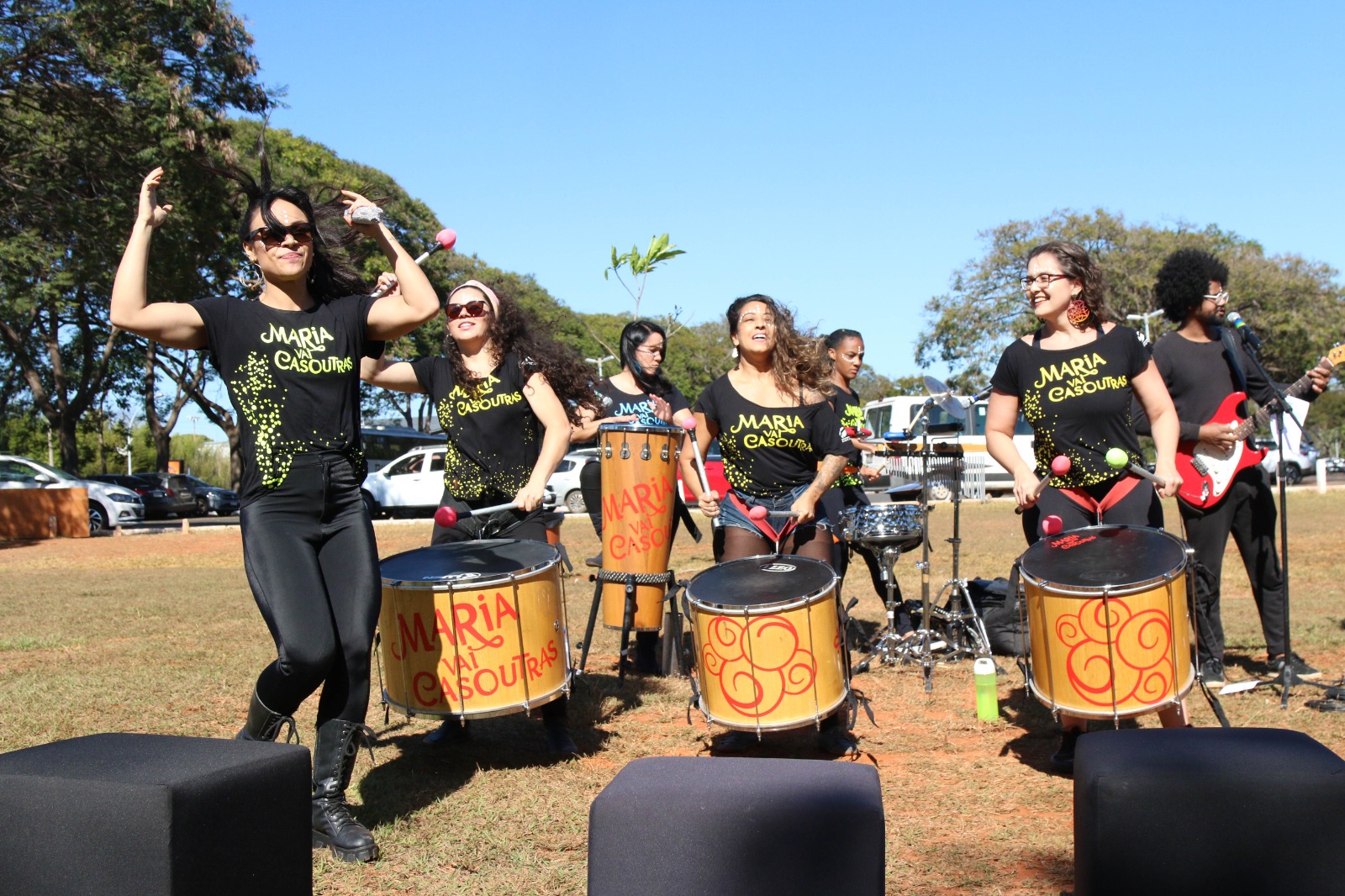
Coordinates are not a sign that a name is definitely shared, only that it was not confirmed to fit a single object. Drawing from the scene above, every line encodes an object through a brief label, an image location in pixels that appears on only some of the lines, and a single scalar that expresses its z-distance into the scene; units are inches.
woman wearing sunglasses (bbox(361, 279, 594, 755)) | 208.4
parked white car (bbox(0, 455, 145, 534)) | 924.6
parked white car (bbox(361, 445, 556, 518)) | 1061.8
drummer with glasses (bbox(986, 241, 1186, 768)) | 195.5
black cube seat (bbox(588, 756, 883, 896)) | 86.9
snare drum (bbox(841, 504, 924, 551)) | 255.4
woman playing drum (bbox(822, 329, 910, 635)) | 283.0
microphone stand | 217.2
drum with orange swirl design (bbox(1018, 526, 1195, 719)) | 164.2
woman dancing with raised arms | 150.6
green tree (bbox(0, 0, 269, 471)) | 757.3
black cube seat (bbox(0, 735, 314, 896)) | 88.0
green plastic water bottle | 224.5
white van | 1099.9
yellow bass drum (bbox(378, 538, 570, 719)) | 173.2
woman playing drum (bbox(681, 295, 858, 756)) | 213.8
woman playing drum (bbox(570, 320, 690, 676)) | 279.1
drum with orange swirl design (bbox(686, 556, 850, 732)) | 175.2
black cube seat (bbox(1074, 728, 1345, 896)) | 89.3
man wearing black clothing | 242.7
